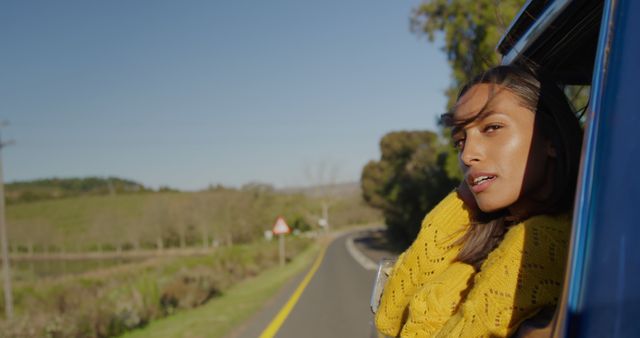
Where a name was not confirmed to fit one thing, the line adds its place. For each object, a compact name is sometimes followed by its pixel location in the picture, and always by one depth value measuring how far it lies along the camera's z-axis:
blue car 0.77
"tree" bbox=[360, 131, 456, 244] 24.69
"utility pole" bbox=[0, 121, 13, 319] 26.50
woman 1.16
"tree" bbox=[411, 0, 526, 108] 12.53
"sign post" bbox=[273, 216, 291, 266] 27.98
